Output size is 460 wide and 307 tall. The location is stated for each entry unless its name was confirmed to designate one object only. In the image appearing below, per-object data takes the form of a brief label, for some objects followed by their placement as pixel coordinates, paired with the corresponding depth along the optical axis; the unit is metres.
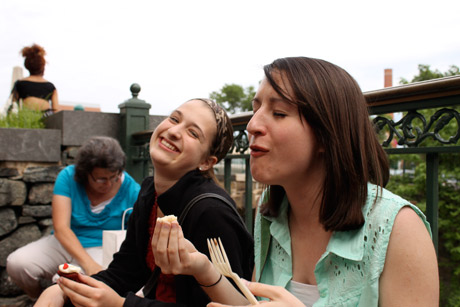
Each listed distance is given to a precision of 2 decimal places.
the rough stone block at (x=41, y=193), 4.25
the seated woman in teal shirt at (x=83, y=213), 3.15
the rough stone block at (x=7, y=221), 4.10
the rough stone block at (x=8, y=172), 4.13
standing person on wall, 5.38
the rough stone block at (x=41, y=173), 4.22
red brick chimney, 40.56
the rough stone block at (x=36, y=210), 4.21
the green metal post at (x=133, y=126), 4.41
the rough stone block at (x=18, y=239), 4.12
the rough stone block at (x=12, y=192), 4.10
